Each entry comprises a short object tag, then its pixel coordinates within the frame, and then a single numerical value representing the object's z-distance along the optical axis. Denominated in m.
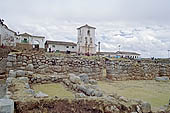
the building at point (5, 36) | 21.86
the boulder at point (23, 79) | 6.23
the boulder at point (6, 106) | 2.77
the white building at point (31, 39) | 35.87
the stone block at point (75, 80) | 7.31
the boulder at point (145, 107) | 4.18
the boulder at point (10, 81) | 5.55
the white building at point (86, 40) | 39.88
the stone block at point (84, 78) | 8.53
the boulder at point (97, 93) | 4.98
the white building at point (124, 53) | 55.44
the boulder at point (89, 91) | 5.40
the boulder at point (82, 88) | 5.93
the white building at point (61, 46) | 39.19
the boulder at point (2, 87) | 5.84
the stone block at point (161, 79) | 12.45
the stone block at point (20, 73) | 7.65
